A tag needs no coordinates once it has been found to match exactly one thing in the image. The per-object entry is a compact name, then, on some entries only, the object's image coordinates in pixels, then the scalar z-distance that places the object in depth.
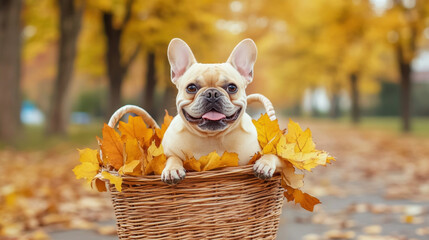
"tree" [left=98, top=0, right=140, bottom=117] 13.21
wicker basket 2.00
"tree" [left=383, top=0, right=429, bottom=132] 13.41
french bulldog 2.06
